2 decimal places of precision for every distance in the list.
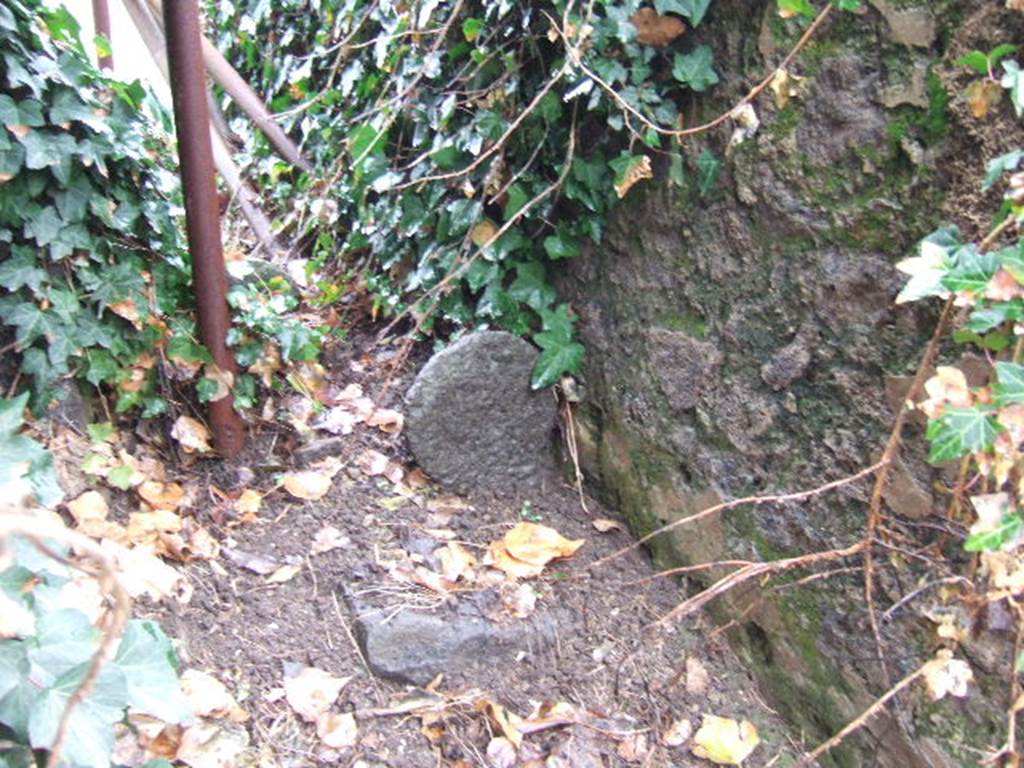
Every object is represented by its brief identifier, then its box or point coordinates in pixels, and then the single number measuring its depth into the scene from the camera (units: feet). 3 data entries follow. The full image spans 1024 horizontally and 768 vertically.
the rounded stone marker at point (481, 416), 6.98
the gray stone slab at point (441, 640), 5.82
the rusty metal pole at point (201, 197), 6.12
